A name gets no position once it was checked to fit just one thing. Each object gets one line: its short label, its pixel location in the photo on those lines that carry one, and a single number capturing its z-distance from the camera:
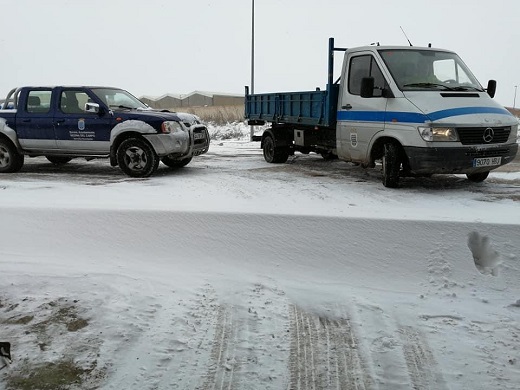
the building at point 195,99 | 75.34
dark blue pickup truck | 8.50
